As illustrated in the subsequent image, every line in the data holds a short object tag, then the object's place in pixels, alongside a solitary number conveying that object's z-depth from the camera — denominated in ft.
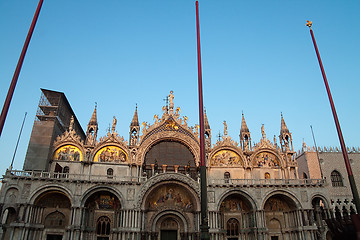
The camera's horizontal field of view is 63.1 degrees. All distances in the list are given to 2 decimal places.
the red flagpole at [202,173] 38.65
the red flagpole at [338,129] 55.83
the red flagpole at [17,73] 47.56
